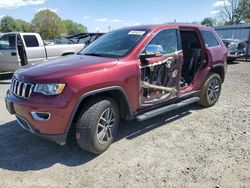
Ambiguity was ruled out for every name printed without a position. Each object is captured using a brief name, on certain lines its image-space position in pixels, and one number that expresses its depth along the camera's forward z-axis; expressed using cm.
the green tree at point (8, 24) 6058
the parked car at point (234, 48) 1028
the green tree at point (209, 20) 4941
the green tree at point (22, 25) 5814
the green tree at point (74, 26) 7391
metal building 1225
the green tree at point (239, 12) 4075
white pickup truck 683
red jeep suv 237
